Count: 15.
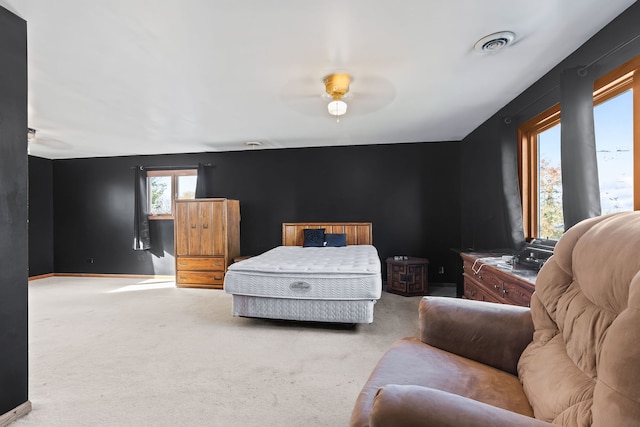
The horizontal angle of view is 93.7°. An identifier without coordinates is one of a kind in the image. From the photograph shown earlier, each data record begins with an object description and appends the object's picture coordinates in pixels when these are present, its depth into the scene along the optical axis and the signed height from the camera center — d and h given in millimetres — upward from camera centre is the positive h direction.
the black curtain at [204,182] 5414 +763
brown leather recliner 720 -476
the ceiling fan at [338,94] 2604 +1241
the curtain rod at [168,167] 5566 +1072
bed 2908 -676
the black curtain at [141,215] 5531 +187
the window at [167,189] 5645 +672
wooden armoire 4883 -299
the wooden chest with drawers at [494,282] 1953 -515
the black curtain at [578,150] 1938 +426
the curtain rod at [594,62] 1738 +987
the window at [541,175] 2717 +389
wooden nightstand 4312 -848
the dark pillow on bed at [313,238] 4816 -280
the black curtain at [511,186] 3010 +309
